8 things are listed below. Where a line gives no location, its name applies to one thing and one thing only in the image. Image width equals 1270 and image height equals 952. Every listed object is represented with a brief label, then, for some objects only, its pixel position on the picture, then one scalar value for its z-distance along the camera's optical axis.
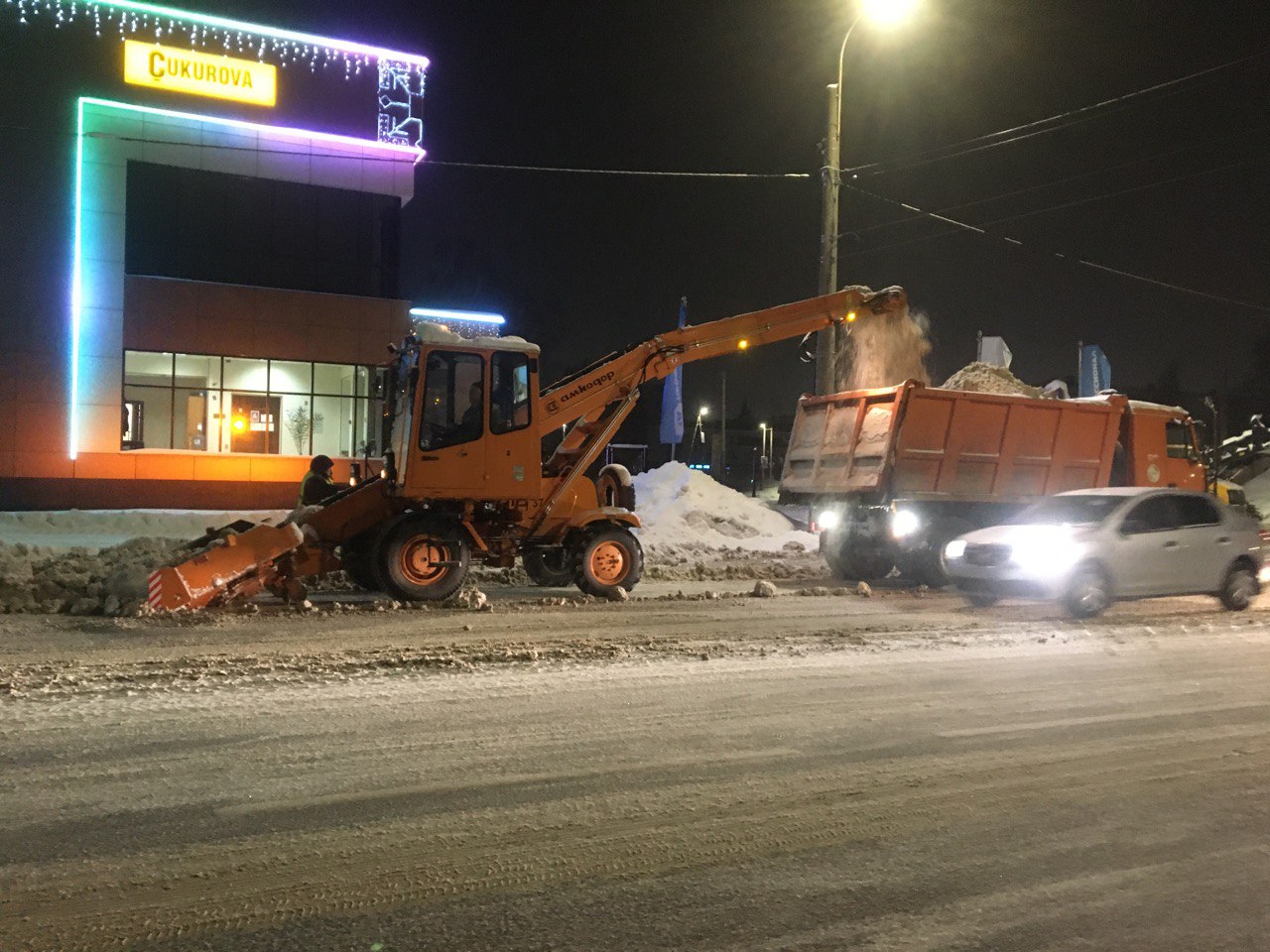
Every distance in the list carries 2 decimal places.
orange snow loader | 11.55
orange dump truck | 16.02
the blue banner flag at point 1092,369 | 32.19
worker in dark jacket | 13.76
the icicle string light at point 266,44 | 25.22
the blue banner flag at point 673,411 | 33.88
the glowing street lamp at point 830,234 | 19.73
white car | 12.48
